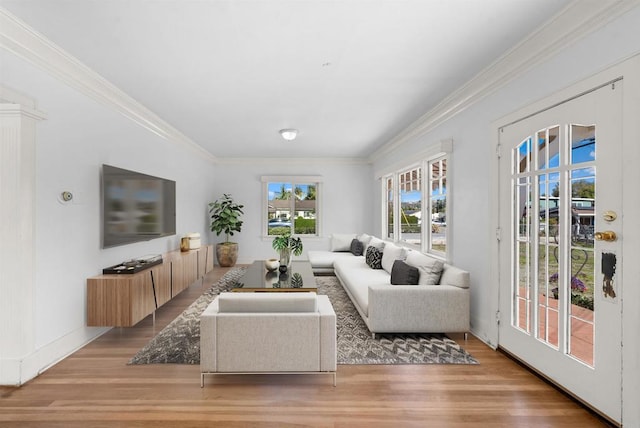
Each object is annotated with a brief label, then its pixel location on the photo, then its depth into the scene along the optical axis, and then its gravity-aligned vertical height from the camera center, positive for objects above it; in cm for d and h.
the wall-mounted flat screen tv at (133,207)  342 +10
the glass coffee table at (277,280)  343 -76
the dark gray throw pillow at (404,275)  353 -65
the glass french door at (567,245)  194 -21
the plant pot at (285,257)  441 -57
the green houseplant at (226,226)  716 -24
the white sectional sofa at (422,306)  319 -89
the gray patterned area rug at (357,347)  283 -123
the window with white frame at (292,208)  783 +16
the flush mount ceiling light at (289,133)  493 +122
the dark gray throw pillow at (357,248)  637 -65
